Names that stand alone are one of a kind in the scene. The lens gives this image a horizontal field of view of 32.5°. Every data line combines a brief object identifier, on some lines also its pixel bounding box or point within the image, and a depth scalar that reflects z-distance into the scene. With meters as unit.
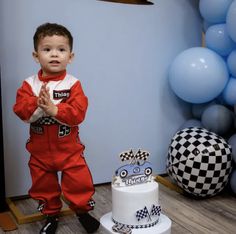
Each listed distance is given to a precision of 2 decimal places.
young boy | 1.95
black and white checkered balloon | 2.47
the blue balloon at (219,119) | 2.63
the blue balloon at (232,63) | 2.55
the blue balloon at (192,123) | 2.88
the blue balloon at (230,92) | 2.61
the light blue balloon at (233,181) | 2.57
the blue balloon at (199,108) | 2.85
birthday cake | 1.90
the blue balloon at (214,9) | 2.57
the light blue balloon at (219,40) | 2.60
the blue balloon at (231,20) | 2.37
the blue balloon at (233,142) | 2.52
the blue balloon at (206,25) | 2.78
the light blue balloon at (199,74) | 2.59
